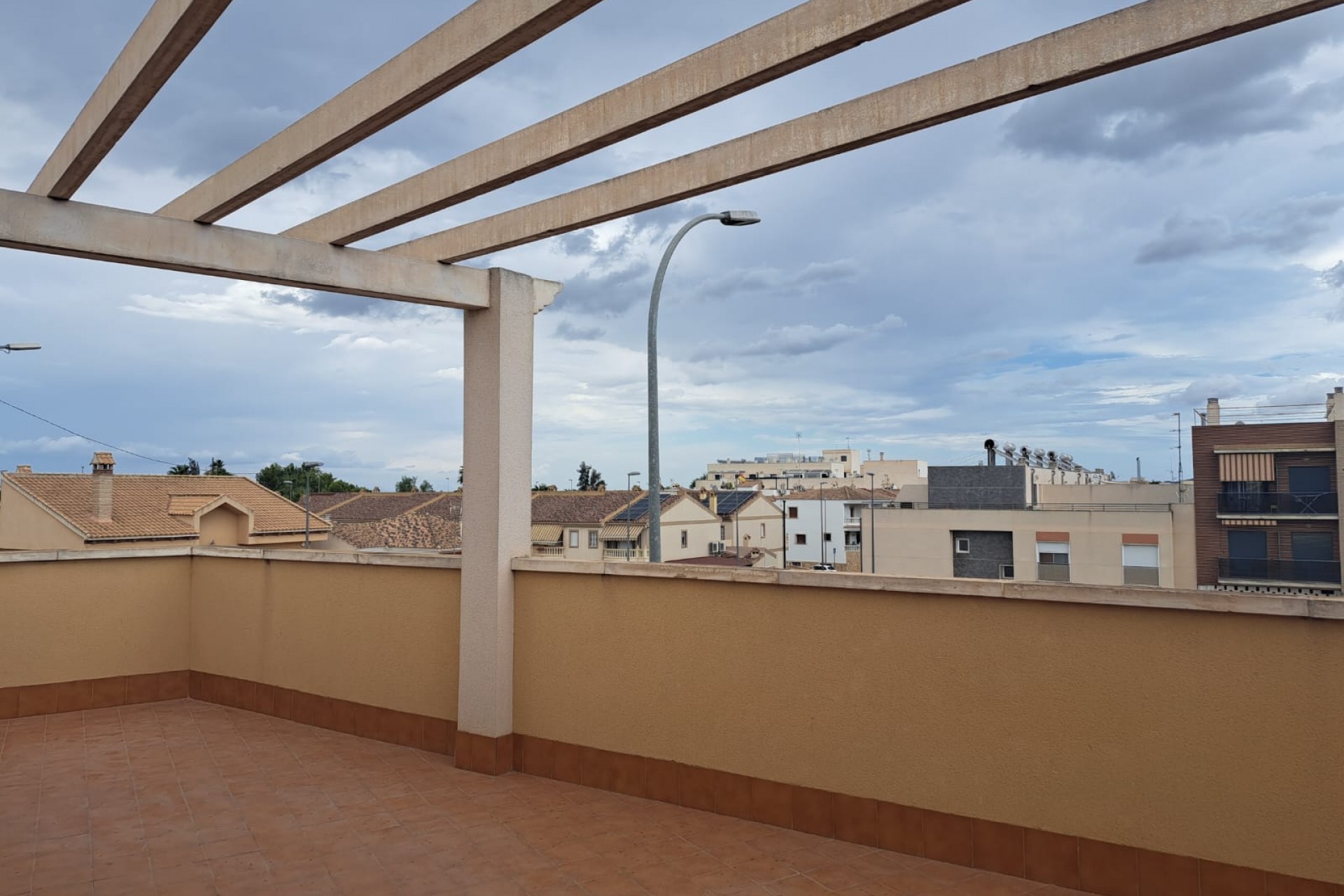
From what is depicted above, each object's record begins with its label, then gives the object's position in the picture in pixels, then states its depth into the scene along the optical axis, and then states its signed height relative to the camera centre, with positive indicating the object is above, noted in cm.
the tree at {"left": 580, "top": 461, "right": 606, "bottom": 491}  6800 +115
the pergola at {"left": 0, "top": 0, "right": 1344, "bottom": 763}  276 +153
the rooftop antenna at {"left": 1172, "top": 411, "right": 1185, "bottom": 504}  2001 +53
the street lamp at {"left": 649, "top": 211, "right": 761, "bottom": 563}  614 +93
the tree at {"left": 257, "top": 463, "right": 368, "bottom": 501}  5928 +70
